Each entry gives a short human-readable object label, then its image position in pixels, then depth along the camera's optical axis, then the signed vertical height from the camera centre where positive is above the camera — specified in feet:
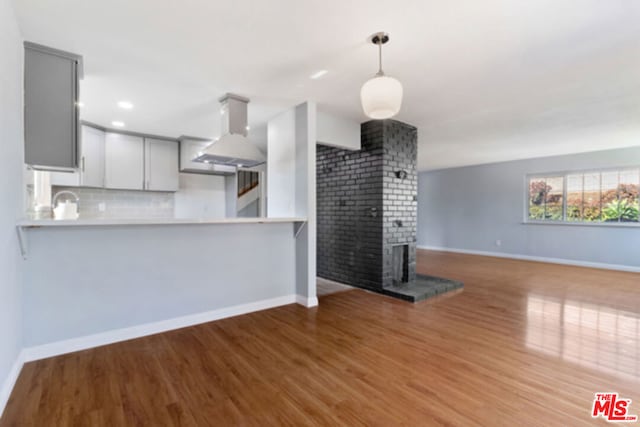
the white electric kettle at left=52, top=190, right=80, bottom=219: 9.93 -0.01
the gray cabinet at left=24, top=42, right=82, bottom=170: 7.32 +2.63
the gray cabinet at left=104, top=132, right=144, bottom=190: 14.26 +2.44
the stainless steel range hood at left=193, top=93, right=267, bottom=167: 10.34 +2.53
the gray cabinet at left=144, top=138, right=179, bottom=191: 15.30 +2.43
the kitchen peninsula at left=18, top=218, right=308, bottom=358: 7.39 -1.93
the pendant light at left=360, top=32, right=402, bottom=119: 6.46 +2.56
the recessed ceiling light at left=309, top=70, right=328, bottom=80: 8.81 +4.16
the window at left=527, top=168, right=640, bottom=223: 18.83 +1.03
